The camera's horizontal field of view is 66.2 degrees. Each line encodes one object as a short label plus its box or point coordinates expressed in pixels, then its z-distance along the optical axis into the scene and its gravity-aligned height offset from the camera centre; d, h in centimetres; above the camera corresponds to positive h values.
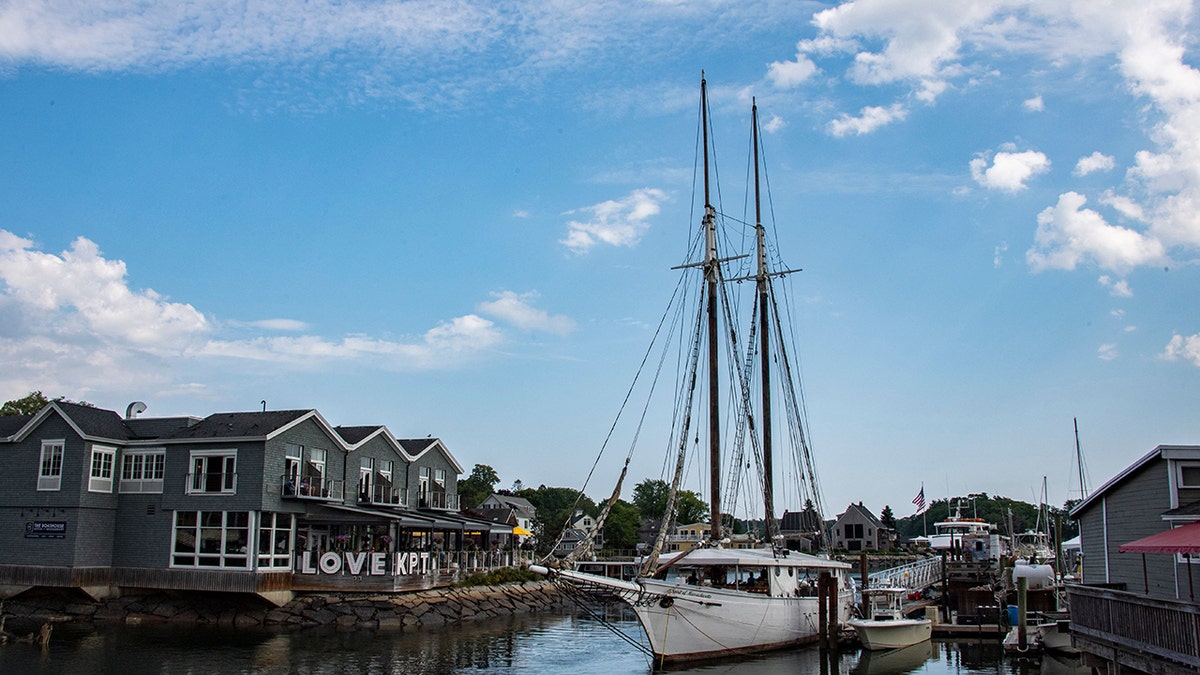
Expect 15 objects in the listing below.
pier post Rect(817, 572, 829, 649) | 3325 -374
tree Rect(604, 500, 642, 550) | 10700 -348
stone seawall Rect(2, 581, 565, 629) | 3878 -482
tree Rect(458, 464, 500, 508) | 14350 +299
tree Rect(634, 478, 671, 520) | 13968 +64
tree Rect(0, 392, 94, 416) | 6325 +616
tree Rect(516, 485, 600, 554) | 14638 -11
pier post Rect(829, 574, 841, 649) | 3347 -399
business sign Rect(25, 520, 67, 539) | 4059 -151
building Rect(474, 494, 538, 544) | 9012 -103
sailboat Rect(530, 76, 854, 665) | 2922 -282
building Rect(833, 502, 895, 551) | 10475 -327
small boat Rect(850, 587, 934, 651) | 3388 -450
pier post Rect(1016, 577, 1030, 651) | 3175 -370
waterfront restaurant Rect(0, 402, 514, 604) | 4016 -68
